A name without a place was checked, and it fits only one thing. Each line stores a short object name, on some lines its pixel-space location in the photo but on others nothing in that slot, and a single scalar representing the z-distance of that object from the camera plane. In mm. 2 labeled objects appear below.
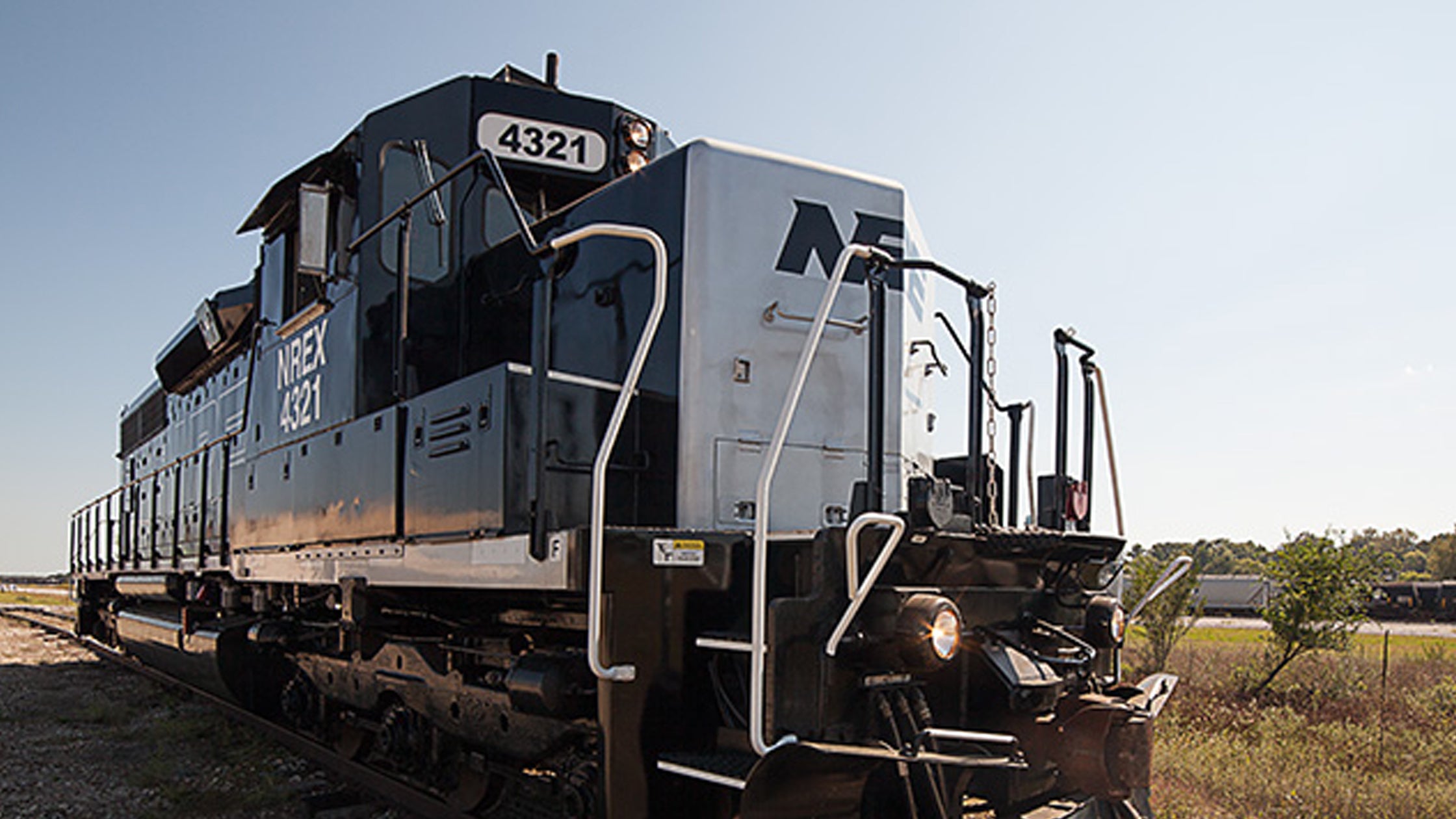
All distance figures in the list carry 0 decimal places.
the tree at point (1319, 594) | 11516
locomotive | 3232
